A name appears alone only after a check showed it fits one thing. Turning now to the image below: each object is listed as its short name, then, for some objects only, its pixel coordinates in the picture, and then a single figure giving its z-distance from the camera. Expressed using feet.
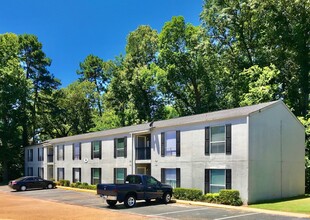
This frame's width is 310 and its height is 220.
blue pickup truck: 70.23
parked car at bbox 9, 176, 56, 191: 123.24
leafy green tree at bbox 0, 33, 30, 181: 177.06
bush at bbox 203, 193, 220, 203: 76.44
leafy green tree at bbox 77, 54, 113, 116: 249.14
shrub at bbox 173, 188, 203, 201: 81.10
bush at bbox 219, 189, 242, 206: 73.46
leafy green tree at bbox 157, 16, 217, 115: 158.10
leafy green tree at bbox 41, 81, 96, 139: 225.97
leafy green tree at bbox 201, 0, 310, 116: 119.44
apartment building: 77.20
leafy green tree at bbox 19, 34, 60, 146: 215.31
